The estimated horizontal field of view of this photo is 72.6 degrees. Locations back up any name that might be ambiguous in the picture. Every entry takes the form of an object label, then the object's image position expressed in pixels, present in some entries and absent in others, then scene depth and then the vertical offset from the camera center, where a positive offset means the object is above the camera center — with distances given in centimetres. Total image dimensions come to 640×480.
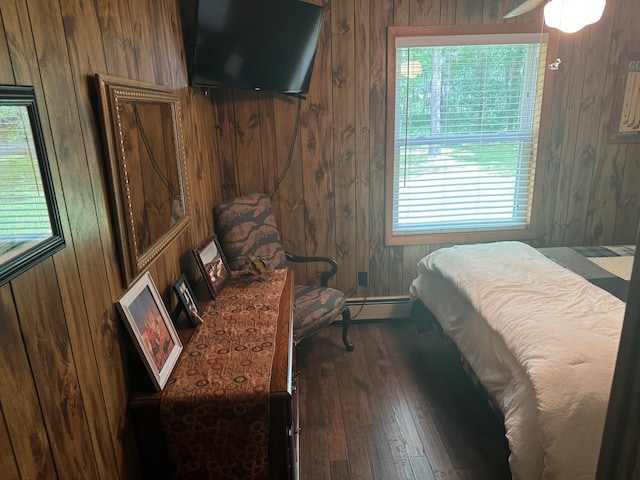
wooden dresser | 134 -92
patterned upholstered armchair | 270 -79
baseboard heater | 346 -143
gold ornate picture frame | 126 -12
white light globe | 207 +49
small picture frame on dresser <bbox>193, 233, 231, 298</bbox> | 204 -66
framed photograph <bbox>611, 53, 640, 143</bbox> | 310 +8
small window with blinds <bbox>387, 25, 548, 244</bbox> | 301 -10
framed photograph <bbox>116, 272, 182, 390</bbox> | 129 -61
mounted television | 212 +44
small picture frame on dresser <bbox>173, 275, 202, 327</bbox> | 172 -68
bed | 144 -85
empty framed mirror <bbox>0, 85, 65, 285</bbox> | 78 -11
